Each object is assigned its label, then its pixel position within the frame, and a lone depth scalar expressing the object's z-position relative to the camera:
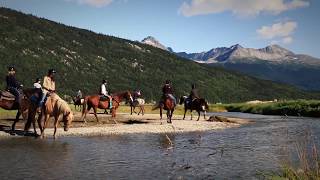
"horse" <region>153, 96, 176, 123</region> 23.94
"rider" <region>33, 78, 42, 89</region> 20.59
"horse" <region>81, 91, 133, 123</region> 23.06
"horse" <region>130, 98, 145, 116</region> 34.13
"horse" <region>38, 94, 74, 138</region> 16.13
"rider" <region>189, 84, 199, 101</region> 27.39
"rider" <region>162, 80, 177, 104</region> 23.90
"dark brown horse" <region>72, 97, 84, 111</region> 36.51
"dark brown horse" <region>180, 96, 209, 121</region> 27.30
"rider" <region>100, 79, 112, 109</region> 23.12
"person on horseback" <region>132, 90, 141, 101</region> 34.84
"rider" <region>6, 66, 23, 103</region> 17.40
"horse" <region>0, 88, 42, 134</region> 16.61
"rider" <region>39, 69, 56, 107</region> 16.05
